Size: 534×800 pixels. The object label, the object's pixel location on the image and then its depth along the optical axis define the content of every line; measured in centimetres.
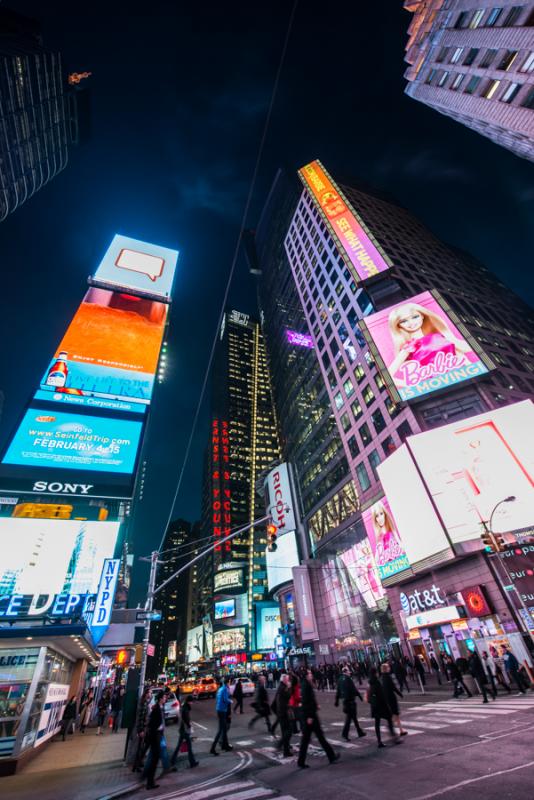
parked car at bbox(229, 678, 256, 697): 3584
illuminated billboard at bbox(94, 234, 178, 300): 3528
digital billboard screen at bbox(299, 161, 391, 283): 5003
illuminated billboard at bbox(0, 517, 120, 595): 1753
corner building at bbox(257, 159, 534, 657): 3809
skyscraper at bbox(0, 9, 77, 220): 5568
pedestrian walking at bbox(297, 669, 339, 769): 809
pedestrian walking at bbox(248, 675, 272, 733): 1482
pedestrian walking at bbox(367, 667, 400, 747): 943
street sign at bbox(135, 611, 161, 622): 1488
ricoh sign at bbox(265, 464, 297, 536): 6128
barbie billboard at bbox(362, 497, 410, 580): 3594
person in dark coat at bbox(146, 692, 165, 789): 853
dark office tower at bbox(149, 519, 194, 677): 19030
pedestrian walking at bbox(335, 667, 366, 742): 1046
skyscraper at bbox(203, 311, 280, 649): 11006
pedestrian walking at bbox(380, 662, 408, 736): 965
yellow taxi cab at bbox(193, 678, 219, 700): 4456
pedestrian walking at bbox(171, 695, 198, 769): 1062
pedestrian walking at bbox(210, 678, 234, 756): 1173
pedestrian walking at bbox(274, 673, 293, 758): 1000
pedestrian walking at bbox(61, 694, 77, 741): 1838
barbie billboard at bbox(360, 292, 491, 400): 3666
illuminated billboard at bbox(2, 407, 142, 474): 2090
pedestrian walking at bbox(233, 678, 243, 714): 2175
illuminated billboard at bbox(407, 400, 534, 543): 2908
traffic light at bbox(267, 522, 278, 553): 1415
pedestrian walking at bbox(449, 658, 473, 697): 1672
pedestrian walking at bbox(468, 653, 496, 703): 1447
